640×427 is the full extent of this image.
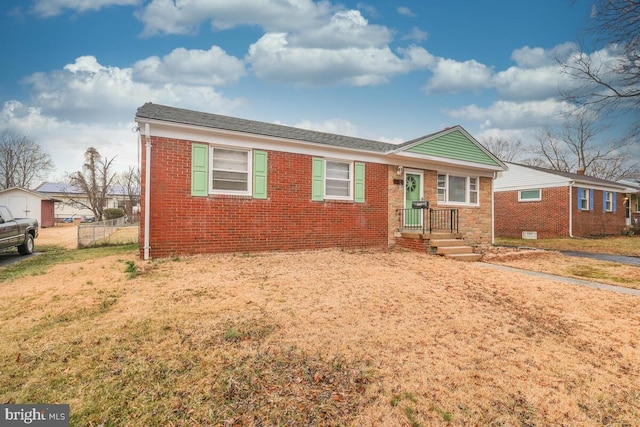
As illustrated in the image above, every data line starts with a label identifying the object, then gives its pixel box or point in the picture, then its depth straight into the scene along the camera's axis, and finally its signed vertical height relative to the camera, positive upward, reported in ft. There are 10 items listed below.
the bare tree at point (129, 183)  109.91 +12.96
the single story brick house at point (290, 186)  23.99 +2.78
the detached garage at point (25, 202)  76.38 +2.51
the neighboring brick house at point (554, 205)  56.39 +2.05
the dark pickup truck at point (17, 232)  26.86 -2.06
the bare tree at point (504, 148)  115.59 +26.80
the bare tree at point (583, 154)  99.91 +21.87
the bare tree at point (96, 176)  88.89 +11.45
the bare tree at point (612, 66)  28.63 +17.27
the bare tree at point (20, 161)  102.32 +18.68
